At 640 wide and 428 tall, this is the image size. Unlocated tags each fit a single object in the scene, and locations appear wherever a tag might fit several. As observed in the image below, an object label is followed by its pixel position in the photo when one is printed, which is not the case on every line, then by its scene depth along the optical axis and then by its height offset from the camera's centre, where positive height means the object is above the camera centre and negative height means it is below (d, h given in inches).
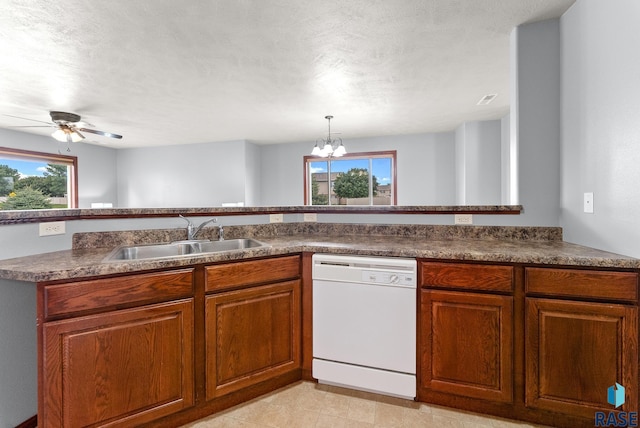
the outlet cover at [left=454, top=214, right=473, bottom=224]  81.1 -2.8
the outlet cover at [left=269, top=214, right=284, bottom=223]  94.1 -2.7
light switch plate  63.8 +1.1
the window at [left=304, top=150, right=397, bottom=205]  224.7 +24.0
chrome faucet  78.6 -4.7
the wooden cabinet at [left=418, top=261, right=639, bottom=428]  51.9 -25.4
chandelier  160.1 +32.4
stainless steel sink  70.9 -9.7
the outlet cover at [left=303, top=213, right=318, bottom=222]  97.7 -2.4
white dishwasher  63.7 -26.0
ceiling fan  148.5 +44.2
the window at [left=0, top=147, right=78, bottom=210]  194.2 +22.7
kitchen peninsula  50.0 -22.9
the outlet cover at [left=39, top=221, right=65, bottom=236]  62.6 -3.6
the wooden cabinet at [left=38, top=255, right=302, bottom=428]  48.4 -25.5
